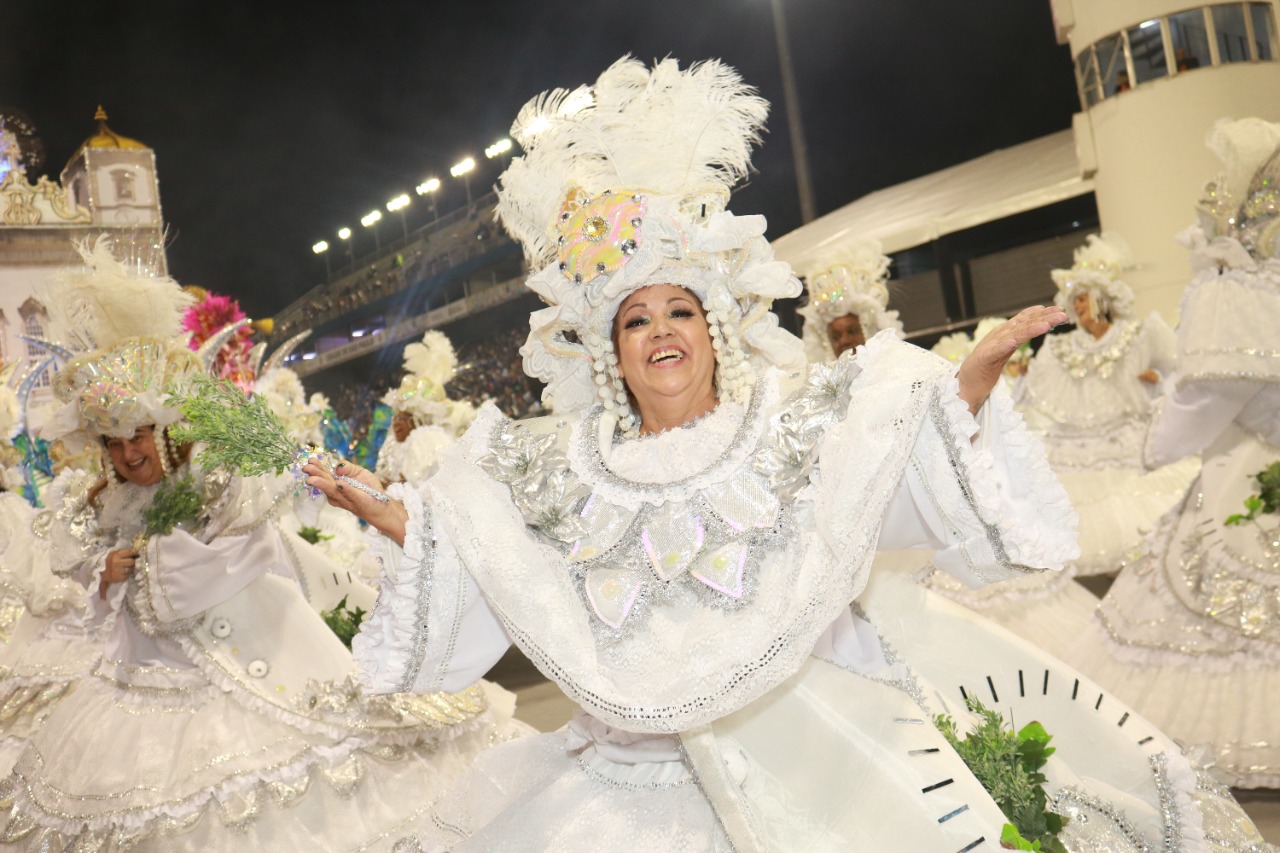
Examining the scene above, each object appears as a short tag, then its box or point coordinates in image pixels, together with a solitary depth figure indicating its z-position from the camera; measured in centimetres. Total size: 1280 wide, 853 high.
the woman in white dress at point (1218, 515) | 438
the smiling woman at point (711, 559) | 230
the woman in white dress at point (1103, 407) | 793
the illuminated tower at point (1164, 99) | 1102
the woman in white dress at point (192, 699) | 393
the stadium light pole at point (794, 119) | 1114
